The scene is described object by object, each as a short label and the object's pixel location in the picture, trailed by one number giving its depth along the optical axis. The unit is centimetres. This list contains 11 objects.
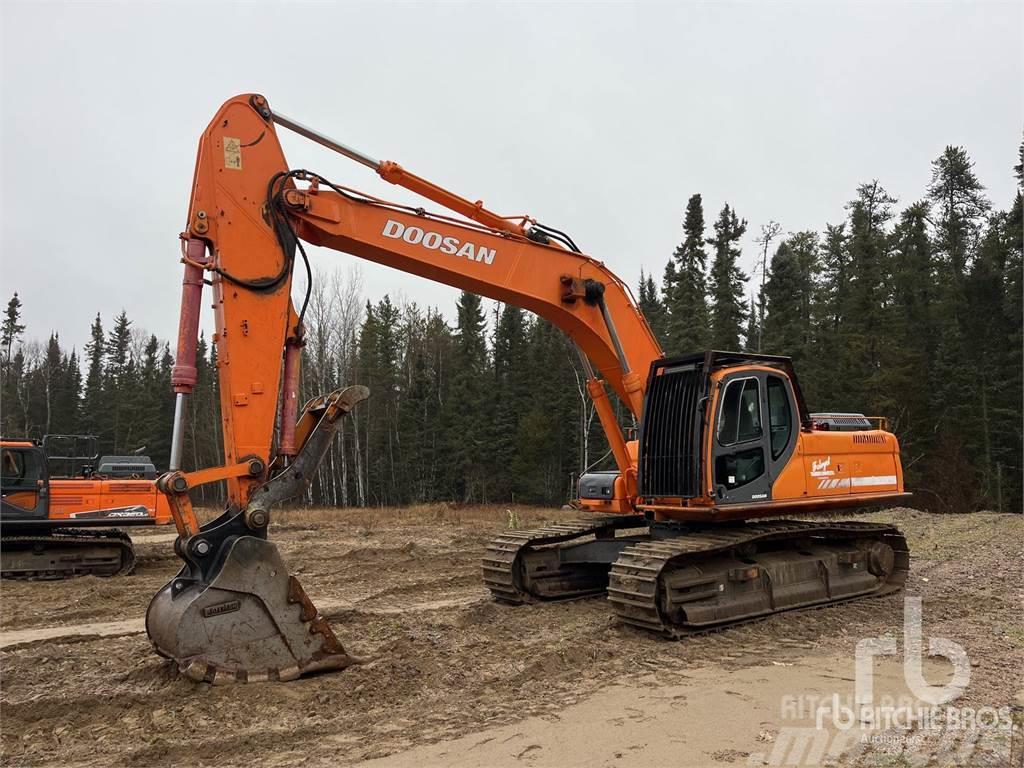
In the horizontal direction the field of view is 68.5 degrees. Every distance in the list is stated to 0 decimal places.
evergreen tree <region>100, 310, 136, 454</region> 5294
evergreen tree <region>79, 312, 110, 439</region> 5512
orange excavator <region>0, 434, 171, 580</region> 1253
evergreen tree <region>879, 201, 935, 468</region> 3152
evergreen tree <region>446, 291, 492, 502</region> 4481
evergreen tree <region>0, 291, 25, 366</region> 6438
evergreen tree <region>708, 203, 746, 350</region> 3884
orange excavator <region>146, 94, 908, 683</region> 578
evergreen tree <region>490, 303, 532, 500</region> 4525
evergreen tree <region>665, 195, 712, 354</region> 3762
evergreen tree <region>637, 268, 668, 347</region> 4536
